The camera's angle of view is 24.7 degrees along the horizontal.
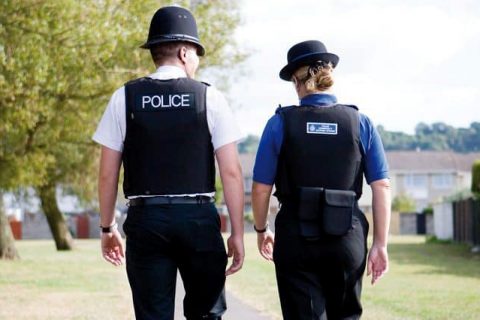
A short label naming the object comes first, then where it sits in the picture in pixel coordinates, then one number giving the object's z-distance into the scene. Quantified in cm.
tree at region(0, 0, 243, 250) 1800
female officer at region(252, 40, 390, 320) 620
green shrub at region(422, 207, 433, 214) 7129
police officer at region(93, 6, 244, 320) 596
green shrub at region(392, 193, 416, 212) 8799
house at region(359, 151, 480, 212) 11088
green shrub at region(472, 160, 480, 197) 3146
